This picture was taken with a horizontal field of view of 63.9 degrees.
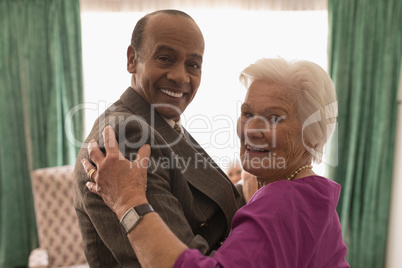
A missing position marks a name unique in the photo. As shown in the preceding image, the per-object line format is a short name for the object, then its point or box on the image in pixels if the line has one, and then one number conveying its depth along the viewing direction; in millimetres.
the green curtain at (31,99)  3404
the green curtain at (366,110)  3520
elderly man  978
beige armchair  2986
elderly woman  886
